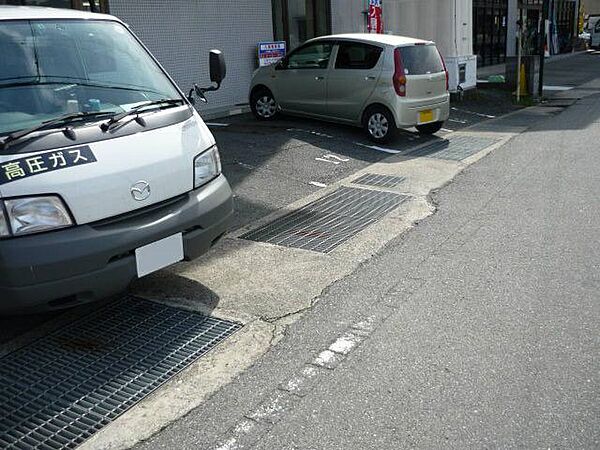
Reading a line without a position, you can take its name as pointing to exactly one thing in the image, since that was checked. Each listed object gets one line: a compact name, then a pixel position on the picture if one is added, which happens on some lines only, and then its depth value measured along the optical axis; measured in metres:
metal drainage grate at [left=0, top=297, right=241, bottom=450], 3.17
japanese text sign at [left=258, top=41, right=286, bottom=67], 13.55
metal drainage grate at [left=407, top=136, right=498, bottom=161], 9.47
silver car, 9.61
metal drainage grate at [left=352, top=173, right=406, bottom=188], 7.78
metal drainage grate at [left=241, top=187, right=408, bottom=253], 5.84
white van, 3.44
